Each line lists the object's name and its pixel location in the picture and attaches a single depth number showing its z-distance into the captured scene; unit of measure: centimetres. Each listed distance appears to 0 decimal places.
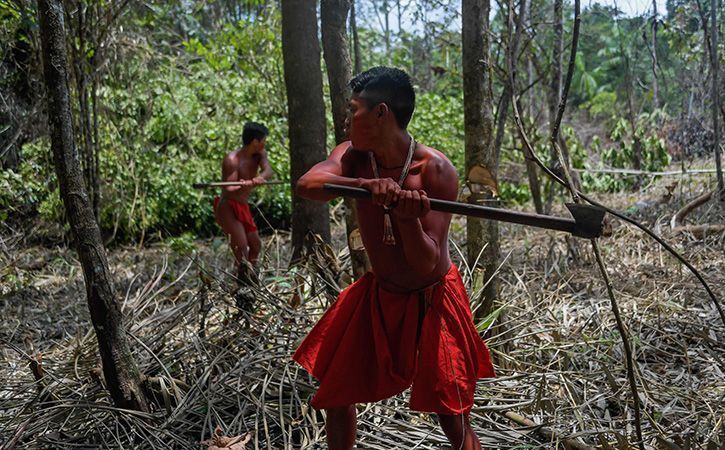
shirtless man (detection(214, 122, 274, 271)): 552
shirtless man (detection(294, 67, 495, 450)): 200
